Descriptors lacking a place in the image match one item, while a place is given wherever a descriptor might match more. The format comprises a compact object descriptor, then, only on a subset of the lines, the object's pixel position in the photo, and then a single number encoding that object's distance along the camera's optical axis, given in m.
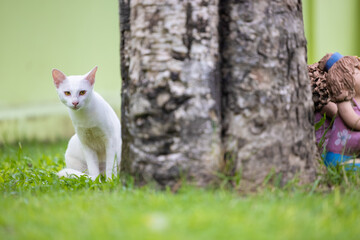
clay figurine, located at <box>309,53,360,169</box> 5.57
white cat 6.27
